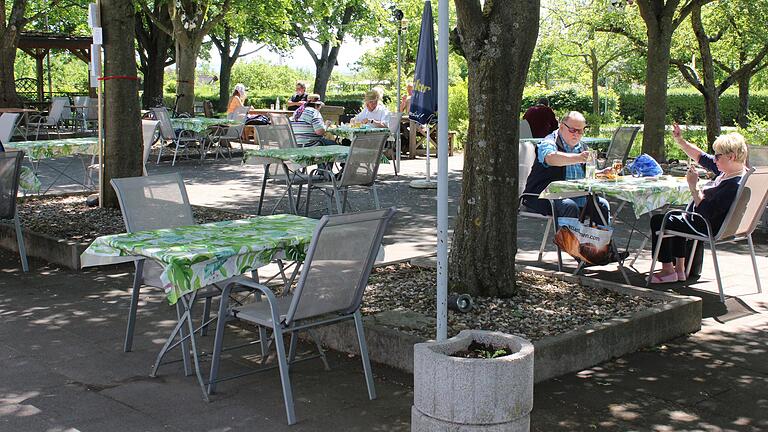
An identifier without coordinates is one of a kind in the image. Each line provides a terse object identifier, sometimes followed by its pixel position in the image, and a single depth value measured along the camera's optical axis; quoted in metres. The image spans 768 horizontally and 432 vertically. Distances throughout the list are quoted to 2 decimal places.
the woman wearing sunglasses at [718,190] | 6.95
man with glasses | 7.64
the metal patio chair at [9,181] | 7.77
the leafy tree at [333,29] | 34.31
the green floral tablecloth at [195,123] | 17.10
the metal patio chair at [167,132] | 17.01
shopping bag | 7.04
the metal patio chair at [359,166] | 9.77
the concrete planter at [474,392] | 3.78
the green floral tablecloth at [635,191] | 7.12
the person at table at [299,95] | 18.66
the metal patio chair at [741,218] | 6.86
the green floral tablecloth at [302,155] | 9.95
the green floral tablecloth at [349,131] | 14.29
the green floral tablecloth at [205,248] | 4.64
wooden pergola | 29.05
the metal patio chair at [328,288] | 4.52
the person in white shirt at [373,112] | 15.52
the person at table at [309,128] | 13.12
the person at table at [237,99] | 20.25
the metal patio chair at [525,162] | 8.28
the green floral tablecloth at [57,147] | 10.75
